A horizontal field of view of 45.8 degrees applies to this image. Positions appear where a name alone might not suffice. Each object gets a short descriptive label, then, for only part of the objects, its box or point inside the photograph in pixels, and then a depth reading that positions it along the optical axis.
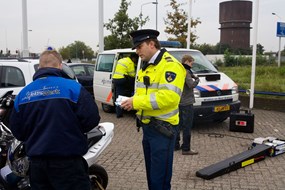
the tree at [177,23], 23.25
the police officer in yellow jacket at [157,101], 3.23
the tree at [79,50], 87.79
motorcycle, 3.30
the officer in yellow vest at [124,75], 8.55
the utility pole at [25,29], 16.91
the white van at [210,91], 7.42
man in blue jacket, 2.57
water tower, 82.31
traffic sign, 14.22
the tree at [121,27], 20.53
